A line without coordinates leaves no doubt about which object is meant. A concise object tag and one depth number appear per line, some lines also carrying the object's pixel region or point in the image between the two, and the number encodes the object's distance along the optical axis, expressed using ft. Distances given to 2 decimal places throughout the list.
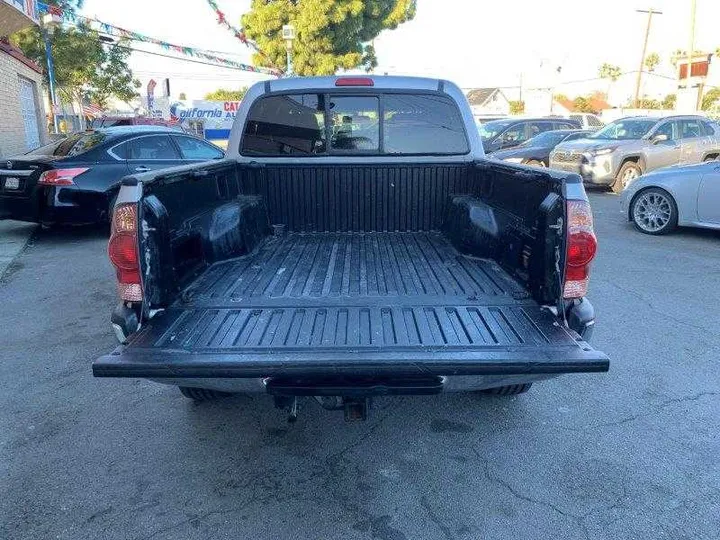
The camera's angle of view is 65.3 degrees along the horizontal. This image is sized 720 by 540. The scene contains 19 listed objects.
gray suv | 42.78
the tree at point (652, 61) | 263.29
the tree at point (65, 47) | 68.95
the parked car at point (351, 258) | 7.81
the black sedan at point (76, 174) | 26.30
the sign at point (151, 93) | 86.94
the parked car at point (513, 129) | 54.70
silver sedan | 26.58
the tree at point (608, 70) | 264.72
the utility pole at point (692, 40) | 79.49
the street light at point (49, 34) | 55.52
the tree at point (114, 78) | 92.58
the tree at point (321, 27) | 83.10
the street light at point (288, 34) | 68.64
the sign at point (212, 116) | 78.43
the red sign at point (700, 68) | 76.43
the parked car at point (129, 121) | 59.21
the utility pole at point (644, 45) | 122.83
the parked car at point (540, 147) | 49.65
